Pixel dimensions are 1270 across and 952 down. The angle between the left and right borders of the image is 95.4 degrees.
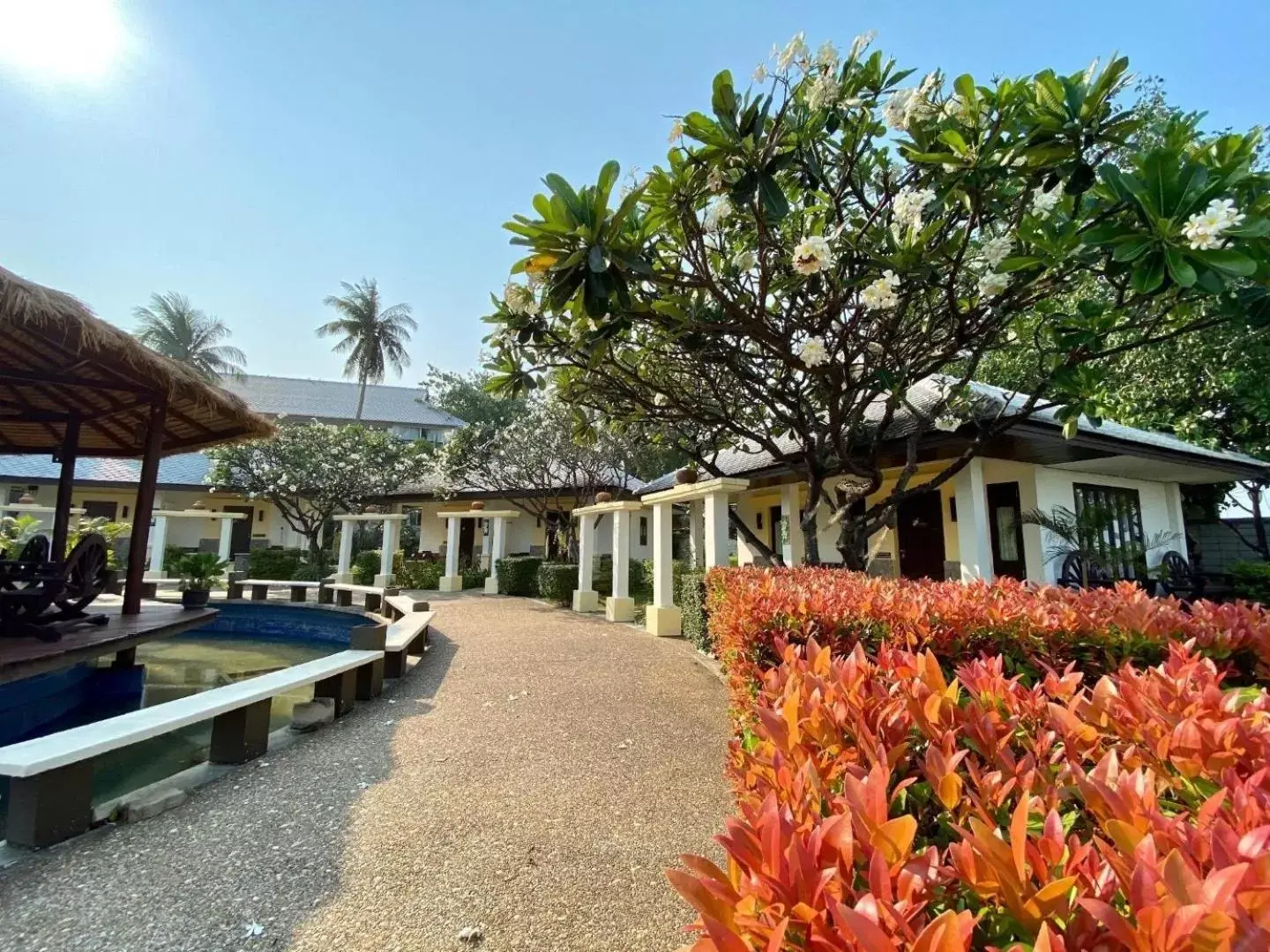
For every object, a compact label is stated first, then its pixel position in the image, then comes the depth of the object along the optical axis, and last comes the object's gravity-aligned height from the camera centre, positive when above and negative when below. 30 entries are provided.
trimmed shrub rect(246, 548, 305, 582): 19.67 -0.41
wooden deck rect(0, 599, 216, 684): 4.65 -0.84
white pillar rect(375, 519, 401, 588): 16.42 -0.05
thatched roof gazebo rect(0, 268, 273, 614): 5.00 +1.86
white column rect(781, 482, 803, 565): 12.62 +0.71
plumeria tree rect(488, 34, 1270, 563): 3.53 +2.31
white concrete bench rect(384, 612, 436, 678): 6.30 -1.02
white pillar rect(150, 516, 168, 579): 16.03 +0.20
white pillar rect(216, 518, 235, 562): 16.98 +0.53
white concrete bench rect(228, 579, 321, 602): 12.72 -0.83
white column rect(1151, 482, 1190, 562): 11.93 +0.79
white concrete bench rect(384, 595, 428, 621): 9.66 -0.94
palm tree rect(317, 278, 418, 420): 31.20 +11.90
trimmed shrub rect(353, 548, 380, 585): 18.64 -0.48
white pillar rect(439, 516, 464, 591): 16.42 -0.43
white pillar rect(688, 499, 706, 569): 12.43 +0.45
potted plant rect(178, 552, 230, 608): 10.69 -0.33
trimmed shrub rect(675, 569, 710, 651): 7.76 -0.81
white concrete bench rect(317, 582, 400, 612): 12.45 -0.86
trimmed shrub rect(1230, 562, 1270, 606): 10.30 -0.55
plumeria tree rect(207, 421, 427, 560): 19.25 +2.70
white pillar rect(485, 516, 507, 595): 15.63 +0.12
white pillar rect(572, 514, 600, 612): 12.45 -0.44
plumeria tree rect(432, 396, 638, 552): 14.48 +2.35
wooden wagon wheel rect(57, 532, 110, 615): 6.02 -0.24
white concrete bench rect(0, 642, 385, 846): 2.77 -1.06
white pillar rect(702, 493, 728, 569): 8.05 +0.31
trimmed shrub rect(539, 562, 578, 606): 13.67 -0.73
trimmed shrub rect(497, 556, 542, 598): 15.31 -0.63
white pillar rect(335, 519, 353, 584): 17.34 -0.10
